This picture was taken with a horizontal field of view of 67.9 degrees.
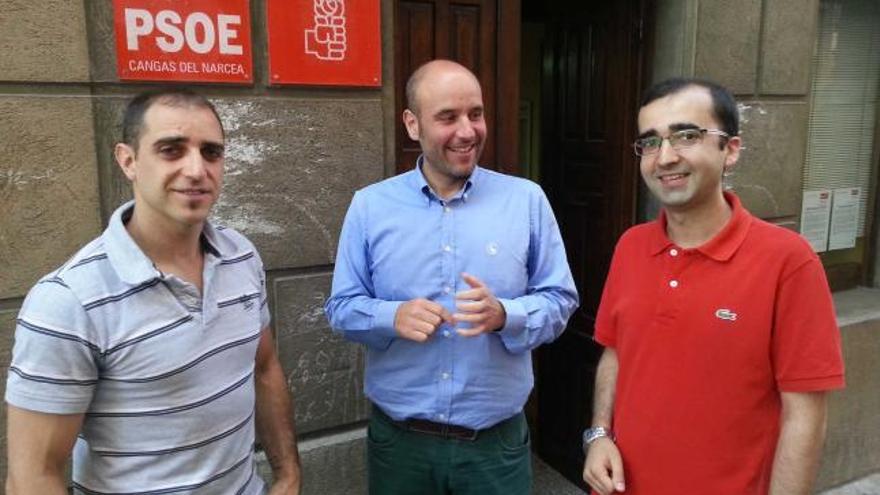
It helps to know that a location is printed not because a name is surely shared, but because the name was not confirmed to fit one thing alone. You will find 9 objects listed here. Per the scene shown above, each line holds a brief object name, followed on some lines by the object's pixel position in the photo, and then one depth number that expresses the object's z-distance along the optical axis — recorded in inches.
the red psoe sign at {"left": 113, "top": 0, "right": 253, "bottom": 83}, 93.0
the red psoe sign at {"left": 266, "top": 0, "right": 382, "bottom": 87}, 103.3
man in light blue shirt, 86.4
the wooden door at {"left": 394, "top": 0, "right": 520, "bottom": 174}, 121.2
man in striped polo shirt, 54.5
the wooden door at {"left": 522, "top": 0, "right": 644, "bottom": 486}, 145.5
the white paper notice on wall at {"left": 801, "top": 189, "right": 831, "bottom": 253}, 171.6
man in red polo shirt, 61.6
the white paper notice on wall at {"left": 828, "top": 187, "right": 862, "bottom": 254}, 177.0
